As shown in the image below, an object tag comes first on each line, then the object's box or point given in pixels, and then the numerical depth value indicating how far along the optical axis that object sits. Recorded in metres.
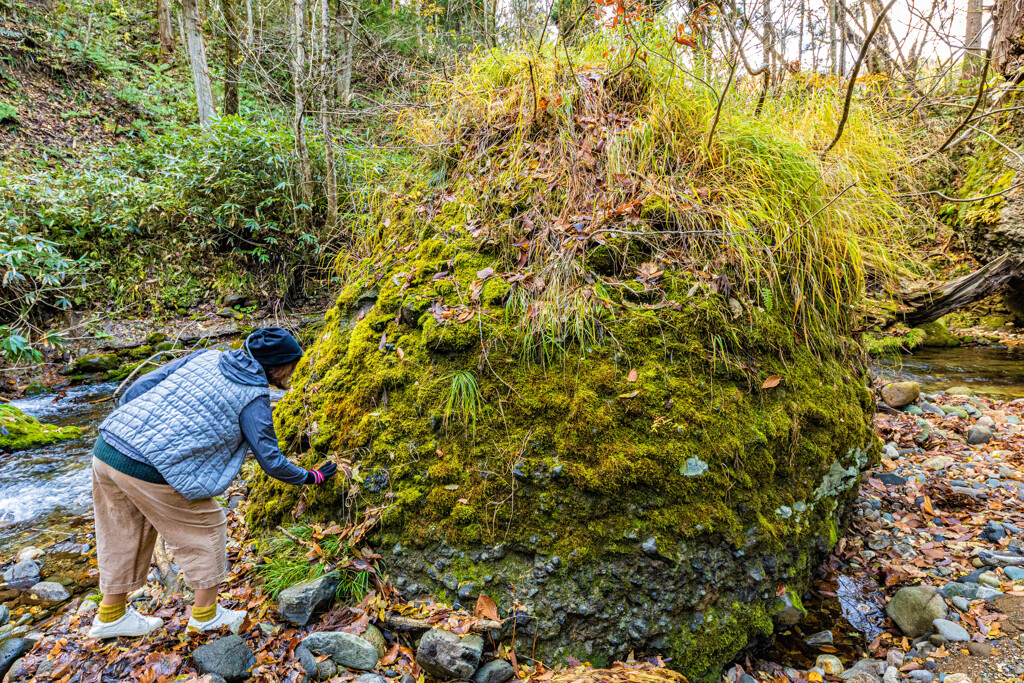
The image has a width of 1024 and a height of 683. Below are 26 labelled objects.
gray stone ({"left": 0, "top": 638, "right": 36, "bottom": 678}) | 2.69
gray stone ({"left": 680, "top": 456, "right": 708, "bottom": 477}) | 2.83
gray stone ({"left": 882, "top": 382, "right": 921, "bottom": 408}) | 6.01
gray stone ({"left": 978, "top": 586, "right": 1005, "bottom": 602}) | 2.93
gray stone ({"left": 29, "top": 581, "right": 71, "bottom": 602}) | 3.27
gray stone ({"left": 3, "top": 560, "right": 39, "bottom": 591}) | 3.36
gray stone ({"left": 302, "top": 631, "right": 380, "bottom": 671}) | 2.57
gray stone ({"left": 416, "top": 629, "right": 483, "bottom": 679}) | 2.51
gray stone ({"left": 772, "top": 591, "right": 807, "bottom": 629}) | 2.97
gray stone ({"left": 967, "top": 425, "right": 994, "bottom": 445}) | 4.90
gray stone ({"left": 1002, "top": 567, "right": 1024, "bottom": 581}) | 3.06
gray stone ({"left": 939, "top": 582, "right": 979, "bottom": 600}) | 3.00
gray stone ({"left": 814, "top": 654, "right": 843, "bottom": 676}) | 2.77
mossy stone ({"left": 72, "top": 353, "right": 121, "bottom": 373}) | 7.26
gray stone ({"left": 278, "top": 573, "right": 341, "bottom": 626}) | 2.78
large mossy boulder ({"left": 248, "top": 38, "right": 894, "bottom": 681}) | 2.76
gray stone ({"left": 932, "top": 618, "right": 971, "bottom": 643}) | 2.70
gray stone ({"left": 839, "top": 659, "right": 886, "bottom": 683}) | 2.64
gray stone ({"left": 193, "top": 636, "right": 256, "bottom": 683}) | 2.49
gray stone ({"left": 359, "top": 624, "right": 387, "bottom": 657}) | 2.67
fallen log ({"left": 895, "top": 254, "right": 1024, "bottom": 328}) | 5.04
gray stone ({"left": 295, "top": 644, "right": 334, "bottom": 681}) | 2.52
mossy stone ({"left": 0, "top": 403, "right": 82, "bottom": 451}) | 5.25
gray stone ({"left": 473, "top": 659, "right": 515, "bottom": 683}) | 2.54
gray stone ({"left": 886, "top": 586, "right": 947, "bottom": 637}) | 2.90
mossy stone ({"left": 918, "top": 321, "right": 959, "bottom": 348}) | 8.84
